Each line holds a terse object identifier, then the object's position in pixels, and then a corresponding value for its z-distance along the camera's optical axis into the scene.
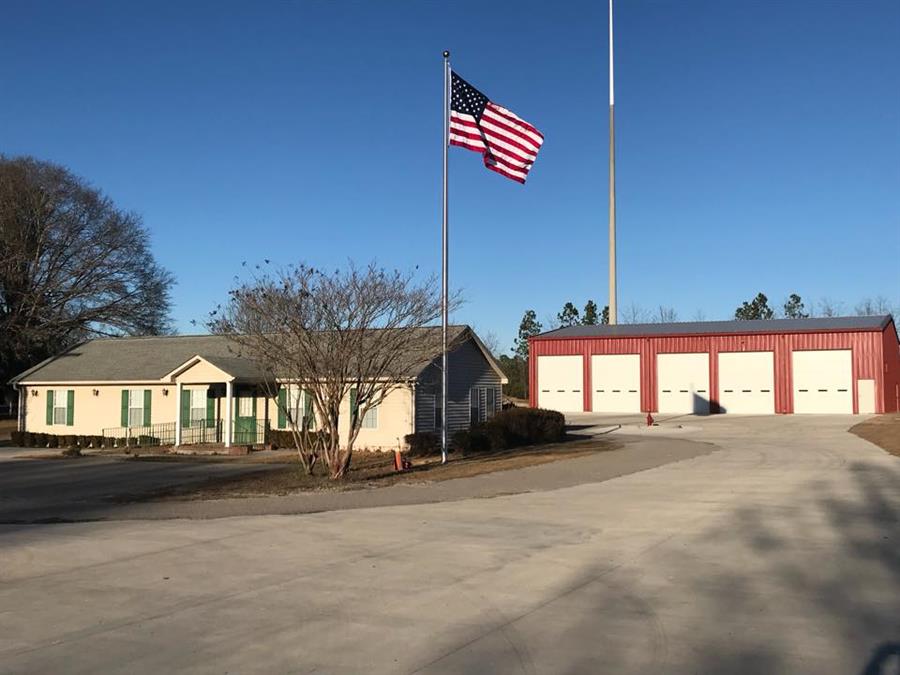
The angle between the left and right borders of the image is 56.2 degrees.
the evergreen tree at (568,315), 108.62
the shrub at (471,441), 27.25
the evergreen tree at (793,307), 104.19
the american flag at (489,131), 21.83
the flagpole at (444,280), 21.75
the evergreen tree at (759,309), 102.56
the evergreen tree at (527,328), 107.25
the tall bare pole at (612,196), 61.78
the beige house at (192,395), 28.44
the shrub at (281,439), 29.61
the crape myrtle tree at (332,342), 18.67
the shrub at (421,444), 26.78
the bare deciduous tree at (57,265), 48.56
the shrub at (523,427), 28.81
